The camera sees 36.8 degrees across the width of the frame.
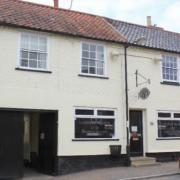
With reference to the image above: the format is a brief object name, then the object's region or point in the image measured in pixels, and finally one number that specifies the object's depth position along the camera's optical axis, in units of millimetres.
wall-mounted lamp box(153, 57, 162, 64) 13295
